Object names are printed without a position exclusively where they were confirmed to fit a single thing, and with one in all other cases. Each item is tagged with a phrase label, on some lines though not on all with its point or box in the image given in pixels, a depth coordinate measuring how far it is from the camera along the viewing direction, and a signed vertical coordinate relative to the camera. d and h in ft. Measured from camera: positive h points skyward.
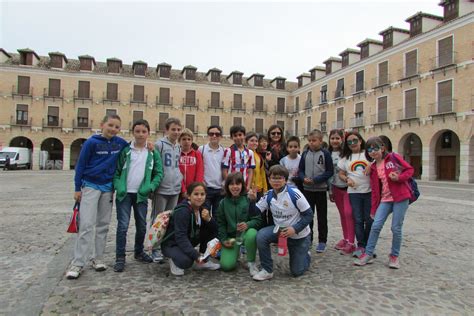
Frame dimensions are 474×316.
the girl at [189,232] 10.61 -2.59
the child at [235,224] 11.12 -2.29
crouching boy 10.63 -2.23
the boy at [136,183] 11.28 -0.89
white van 85.05 -0.08
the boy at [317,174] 13.67 -0.57
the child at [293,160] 14.32 +0.01
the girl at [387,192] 11.75 -1.13
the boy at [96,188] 10.80 -1.05
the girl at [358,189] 13.03 -1.11
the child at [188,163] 12.67 -0.18
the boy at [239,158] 13.41 +0.05
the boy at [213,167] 13.29 -0.33
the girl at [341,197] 13.71 -1.59
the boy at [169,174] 12.26 -0.60
